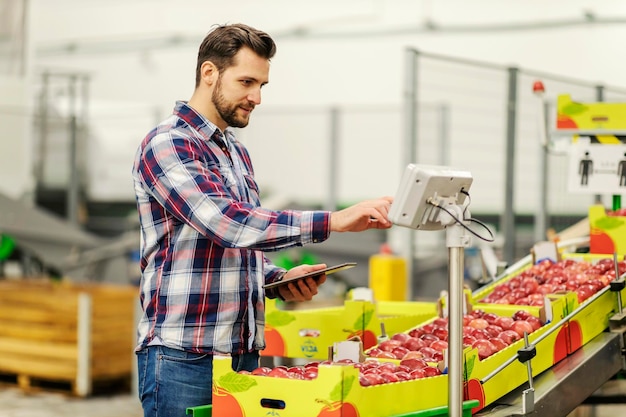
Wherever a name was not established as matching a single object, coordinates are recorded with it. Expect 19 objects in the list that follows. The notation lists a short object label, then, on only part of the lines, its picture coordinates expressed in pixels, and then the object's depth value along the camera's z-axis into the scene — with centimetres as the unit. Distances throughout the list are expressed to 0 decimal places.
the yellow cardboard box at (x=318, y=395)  204
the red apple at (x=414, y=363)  241
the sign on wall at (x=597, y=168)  391
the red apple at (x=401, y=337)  276
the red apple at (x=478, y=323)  284
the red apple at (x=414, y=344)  268
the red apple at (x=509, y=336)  271
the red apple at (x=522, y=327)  277
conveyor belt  257
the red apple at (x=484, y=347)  257
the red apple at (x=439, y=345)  266
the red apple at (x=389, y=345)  268
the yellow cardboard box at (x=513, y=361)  241
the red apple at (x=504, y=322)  284
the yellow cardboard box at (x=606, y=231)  367
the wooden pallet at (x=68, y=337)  699
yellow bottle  565
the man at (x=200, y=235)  221
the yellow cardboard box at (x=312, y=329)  319
